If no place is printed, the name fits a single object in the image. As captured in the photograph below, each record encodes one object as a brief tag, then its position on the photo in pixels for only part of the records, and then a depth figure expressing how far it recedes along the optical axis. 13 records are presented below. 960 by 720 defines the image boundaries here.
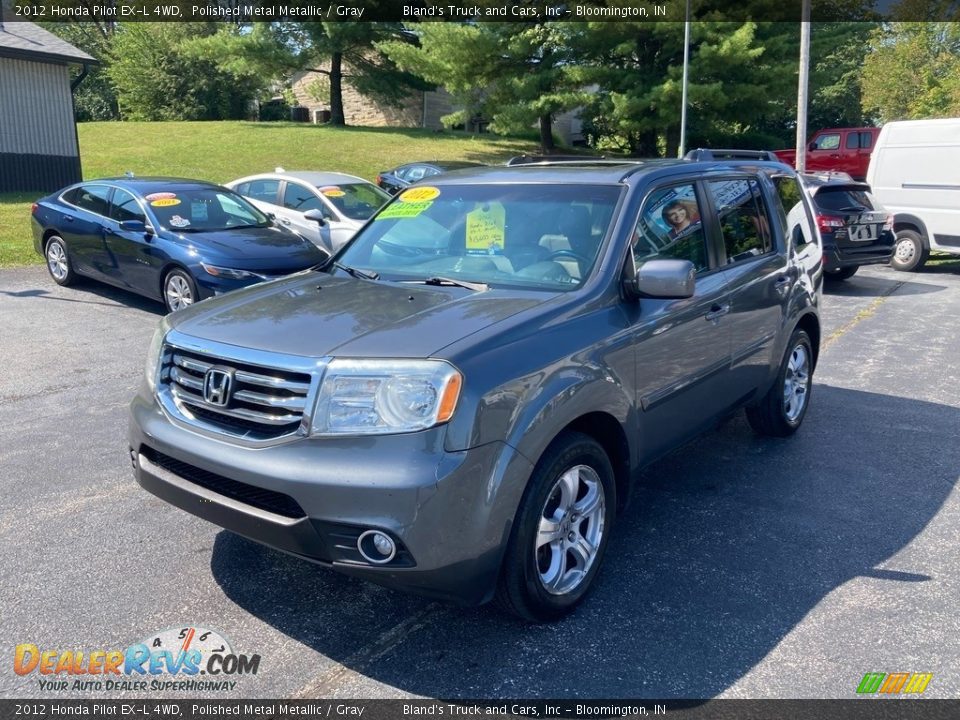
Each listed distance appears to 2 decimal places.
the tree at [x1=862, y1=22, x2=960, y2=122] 38.50
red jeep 25.25
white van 13.87
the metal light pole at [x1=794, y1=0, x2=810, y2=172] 18.64
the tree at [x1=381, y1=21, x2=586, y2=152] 26.44
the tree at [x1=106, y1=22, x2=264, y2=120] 40.81
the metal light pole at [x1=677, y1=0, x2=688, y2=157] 23.55
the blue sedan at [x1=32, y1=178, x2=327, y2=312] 8.81
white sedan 11.88
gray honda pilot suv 2.94
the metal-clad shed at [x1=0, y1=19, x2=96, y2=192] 18.62
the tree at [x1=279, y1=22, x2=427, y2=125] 34.31
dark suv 12.57
